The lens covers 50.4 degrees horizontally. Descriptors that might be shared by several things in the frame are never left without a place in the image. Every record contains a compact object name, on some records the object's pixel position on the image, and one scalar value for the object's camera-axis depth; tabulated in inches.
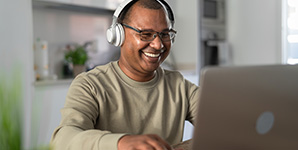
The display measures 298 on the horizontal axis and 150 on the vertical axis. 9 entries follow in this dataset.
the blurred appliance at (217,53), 172.6
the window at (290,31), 157.8
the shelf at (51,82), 99.8
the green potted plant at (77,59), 117.8
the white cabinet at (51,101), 97.6
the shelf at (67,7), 111.0
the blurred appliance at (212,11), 165.3
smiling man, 45.3
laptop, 22.9
